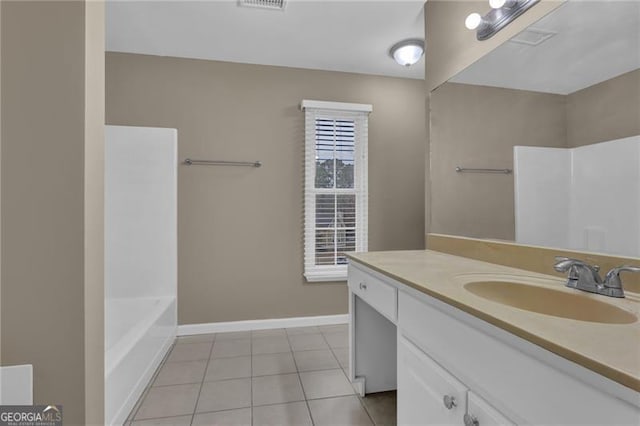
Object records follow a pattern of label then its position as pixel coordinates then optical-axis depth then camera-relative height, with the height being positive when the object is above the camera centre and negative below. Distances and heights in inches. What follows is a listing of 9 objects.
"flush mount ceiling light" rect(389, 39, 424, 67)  98.2 +52.8
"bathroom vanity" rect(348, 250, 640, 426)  20.2 -11.8
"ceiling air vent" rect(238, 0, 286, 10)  80.3 +55.4
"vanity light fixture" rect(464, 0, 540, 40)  54.9 +37.8
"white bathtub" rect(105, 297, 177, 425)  59.2 -32.4
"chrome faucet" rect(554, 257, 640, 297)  34.9 -7.9
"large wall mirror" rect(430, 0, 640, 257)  39.0 +12.5
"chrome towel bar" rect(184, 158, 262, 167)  107.2 +18.0
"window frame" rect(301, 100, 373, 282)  114.3 +12.0
